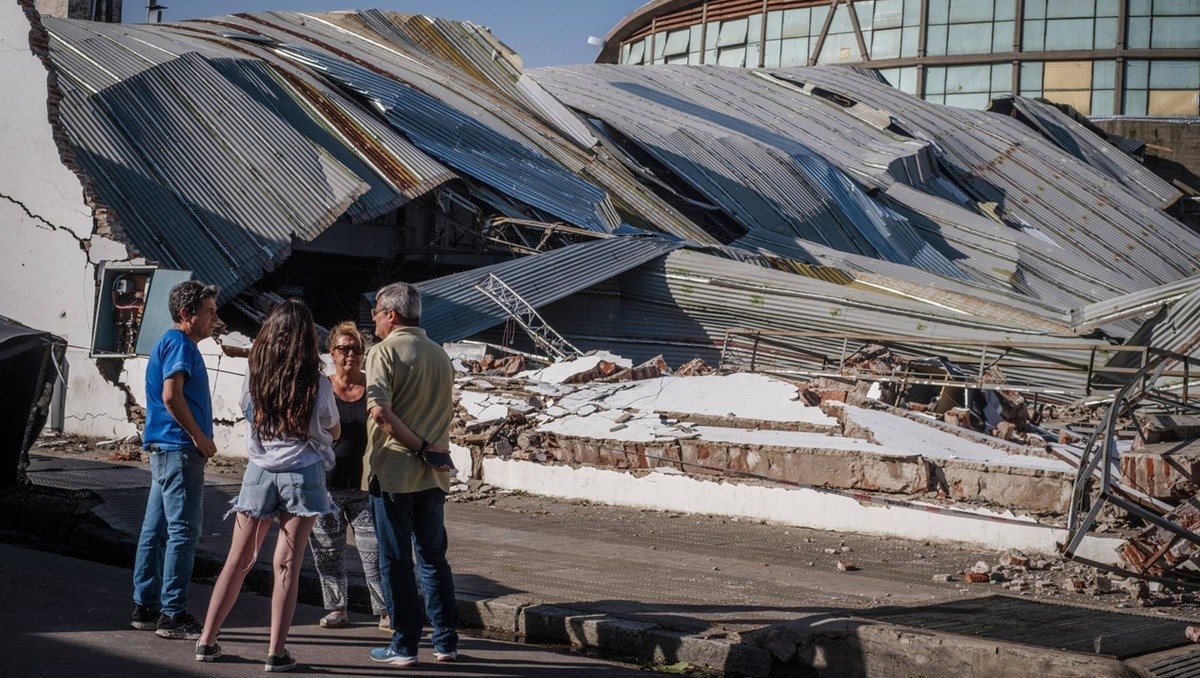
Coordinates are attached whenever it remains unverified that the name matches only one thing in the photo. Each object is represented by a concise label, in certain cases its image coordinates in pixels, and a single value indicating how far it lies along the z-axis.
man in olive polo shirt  6.04
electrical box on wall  14.88
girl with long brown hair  5.83
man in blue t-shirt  6.24
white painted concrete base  9.52
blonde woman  6.71
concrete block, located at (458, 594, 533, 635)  7.08
